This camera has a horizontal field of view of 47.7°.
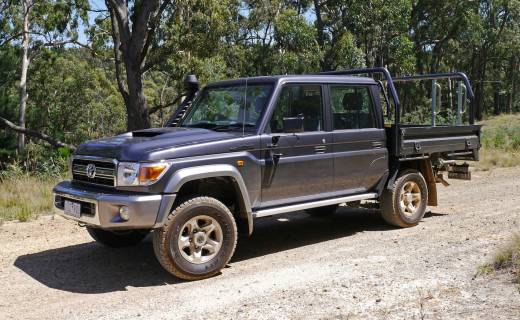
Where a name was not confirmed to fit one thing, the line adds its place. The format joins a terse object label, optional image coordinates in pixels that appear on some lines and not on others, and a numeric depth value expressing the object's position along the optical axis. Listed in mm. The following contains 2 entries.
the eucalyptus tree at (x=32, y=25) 24000
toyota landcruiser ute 5516
